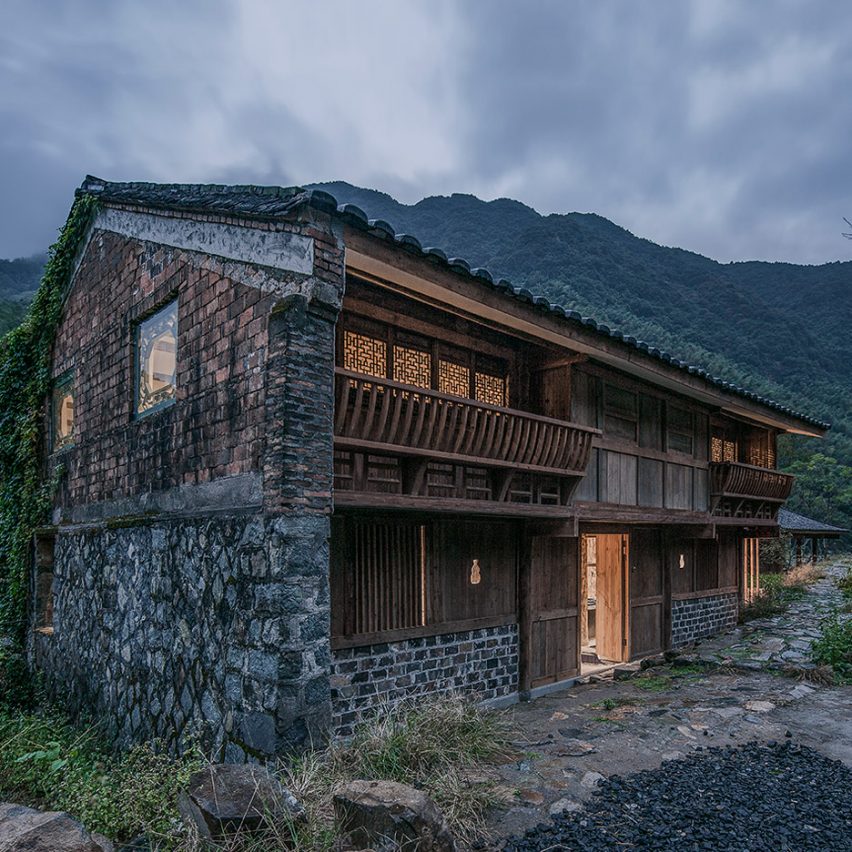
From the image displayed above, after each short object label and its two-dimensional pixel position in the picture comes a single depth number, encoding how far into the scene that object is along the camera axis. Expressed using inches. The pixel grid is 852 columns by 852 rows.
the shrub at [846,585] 641.6
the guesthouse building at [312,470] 221.3
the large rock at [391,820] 154.0
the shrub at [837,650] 398.3
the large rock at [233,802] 153.6
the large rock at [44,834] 153.1
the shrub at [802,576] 761.6
